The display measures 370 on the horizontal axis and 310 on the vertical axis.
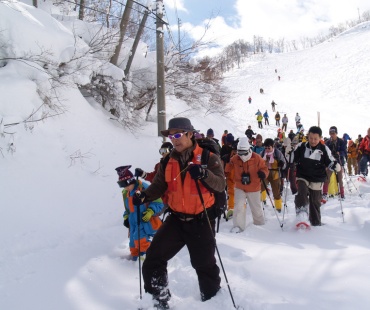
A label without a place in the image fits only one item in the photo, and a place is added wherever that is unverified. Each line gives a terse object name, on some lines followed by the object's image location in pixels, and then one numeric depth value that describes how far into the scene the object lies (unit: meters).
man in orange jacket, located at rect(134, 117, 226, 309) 3.01
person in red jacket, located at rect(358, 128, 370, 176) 10.27
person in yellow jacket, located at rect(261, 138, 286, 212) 7.37
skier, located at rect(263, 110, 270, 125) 30.38
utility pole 8.63
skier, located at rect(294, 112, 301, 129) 27.73
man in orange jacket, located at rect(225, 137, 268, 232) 5.72
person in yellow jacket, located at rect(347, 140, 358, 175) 12.66
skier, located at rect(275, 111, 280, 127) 29.73
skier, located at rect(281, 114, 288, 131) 27.34
